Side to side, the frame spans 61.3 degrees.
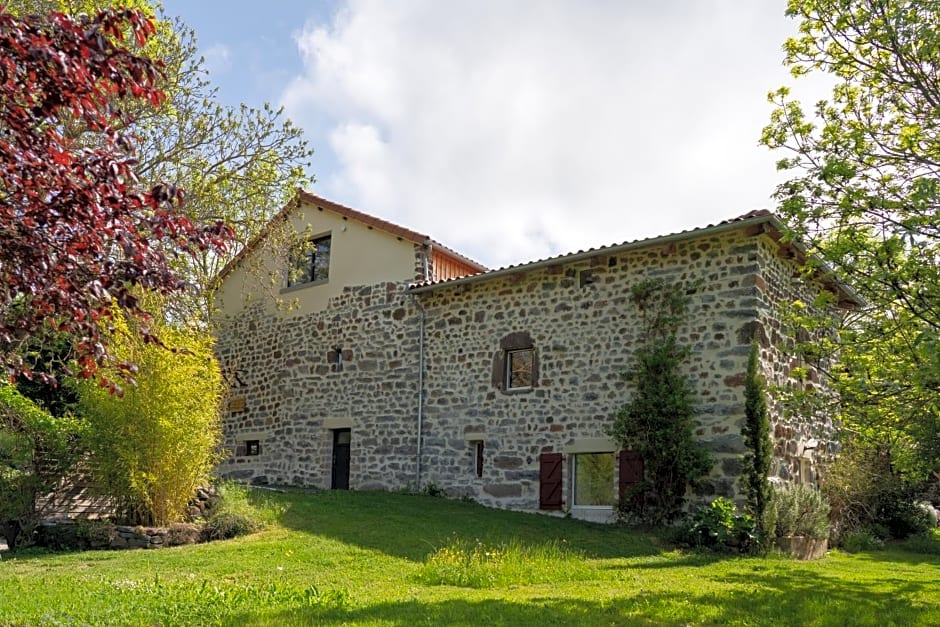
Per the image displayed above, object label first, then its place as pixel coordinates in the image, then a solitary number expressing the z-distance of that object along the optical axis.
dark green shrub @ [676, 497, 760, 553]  10.46
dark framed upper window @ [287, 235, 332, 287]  17.84
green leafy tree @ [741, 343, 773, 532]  10.76
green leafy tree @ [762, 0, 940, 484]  7.55
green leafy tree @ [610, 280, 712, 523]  11.74
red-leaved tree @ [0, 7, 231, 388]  3.53
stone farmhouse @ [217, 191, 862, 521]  12.13
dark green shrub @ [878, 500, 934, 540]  14.06
